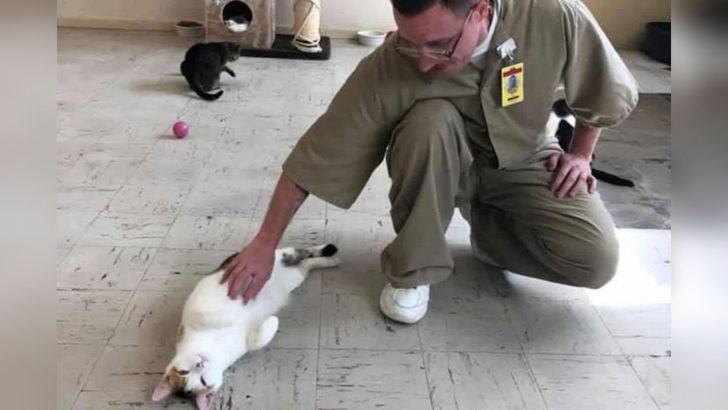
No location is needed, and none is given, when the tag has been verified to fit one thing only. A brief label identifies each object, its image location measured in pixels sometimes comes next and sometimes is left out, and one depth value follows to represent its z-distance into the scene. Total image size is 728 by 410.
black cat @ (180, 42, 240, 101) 3.21
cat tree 4.02
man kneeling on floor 1.51
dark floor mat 3.99
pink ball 2.74
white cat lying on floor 1.35
